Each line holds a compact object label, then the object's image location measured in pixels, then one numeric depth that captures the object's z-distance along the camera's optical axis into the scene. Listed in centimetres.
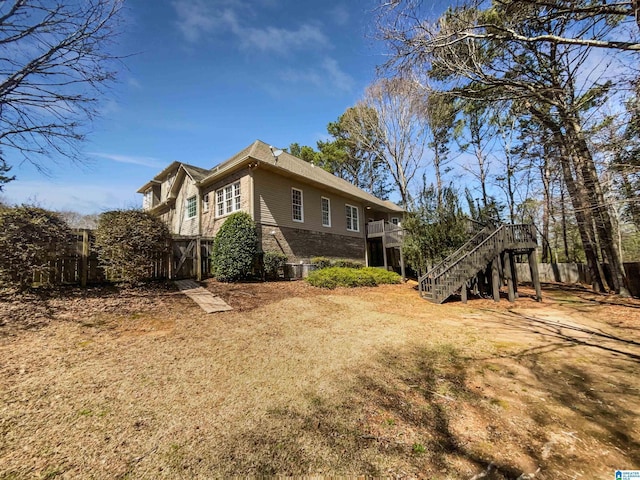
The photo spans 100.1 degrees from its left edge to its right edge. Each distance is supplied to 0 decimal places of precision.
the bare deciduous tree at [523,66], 552
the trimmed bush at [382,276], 1328
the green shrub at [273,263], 1175
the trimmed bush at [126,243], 748
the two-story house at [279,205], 1280
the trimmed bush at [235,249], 1055
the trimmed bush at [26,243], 586
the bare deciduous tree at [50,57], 603
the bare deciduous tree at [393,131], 2125
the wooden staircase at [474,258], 945
